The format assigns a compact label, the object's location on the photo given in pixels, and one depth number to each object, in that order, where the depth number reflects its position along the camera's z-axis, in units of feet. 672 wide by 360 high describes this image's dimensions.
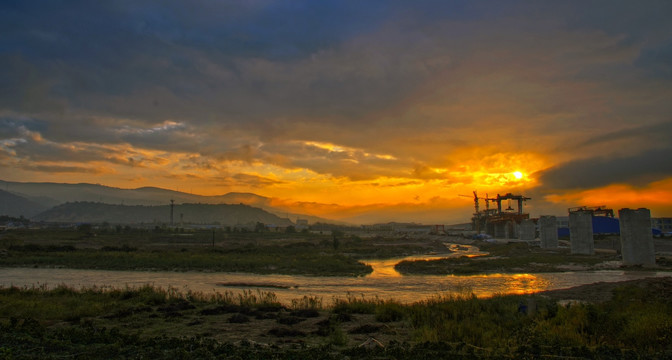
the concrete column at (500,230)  436.02
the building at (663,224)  499.47
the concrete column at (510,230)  412.85
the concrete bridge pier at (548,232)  240.32
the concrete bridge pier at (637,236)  133.69
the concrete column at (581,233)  188.96
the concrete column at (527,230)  328.58
